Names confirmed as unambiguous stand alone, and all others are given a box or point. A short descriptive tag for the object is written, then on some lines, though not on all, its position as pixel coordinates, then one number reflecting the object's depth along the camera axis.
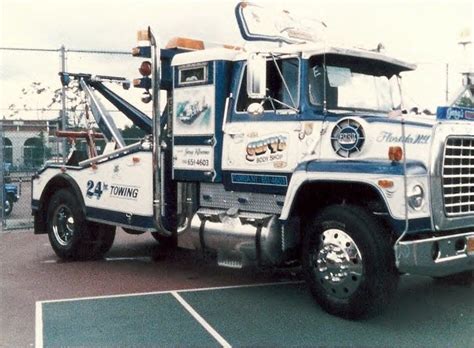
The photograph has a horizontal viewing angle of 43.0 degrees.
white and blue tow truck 5.48
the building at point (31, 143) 12.10
